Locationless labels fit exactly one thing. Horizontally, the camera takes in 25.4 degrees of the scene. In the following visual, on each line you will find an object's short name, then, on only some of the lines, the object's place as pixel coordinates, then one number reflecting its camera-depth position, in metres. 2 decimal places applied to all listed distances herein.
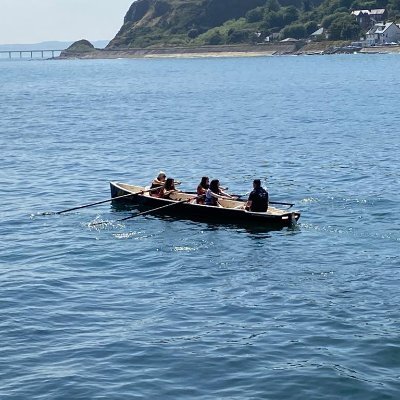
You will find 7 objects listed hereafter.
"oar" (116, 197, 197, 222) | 35.31
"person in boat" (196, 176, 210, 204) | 35.54
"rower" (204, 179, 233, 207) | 35.00
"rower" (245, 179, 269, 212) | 33.44
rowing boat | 33.34
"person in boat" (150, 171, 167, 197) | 37.59
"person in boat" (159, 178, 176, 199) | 37.25
